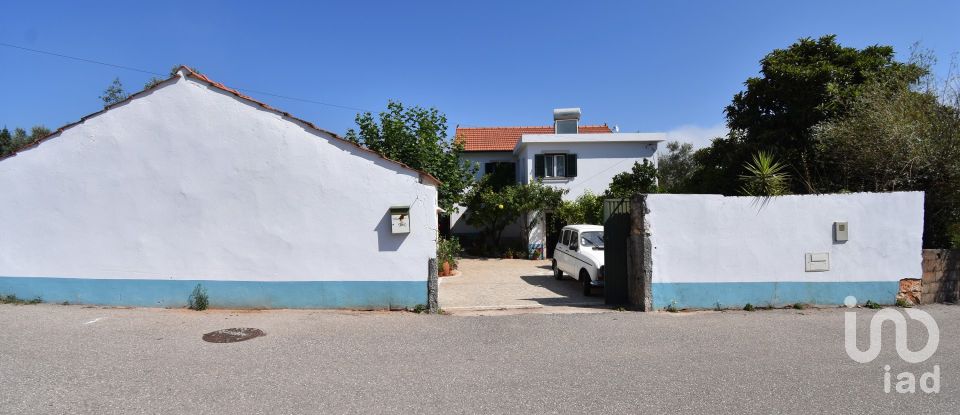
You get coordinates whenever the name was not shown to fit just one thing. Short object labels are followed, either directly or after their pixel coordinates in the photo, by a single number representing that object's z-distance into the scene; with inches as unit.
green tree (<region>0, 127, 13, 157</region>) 1290.6
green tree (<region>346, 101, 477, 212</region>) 567.2
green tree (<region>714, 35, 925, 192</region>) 479.2
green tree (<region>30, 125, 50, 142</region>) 1206.3
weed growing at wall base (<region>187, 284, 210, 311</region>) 315.9
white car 388.8
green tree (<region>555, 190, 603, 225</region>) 716.7
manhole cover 249.4
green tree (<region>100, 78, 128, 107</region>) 1037.2
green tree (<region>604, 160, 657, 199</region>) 716.7
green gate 343.3
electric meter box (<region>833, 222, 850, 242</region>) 328.2
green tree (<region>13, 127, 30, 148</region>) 1270.7
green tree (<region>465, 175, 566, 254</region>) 732.0
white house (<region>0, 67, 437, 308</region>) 314.8
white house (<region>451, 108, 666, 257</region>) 788.6
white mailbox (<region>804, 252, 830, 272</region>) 329.4
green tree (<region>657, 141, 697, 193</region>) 1359.5
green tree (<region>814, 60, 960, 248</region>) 351.9
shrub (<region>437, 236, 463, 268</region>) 543.2
